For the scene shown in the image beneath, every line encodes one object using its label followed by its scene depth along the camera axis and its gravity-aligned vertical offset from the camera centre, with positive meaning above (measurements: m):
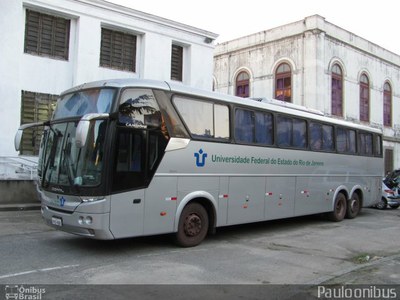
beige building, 26.75 +7.36
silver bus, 7.65 +0.27
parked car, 18.66 -0.76
